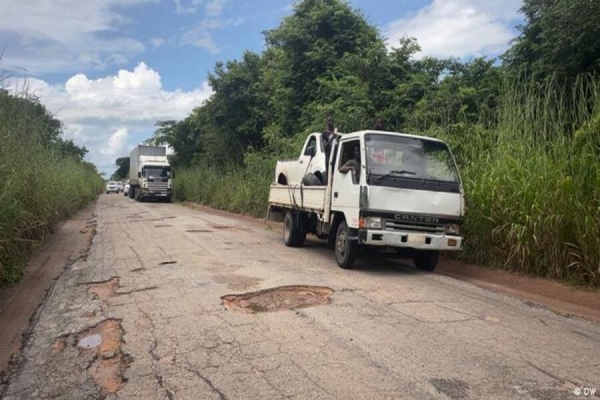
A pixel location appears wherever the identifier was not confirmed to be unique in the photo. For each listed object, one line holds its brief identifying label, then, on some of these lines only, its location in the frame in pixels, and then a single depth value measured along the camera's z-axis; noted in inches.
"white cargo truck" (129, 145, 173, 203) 1400.1
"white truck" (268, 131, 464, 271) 315.9
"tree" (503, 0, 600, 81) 423.5
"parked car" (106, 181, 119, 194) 2728.8
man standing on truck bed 397.9
